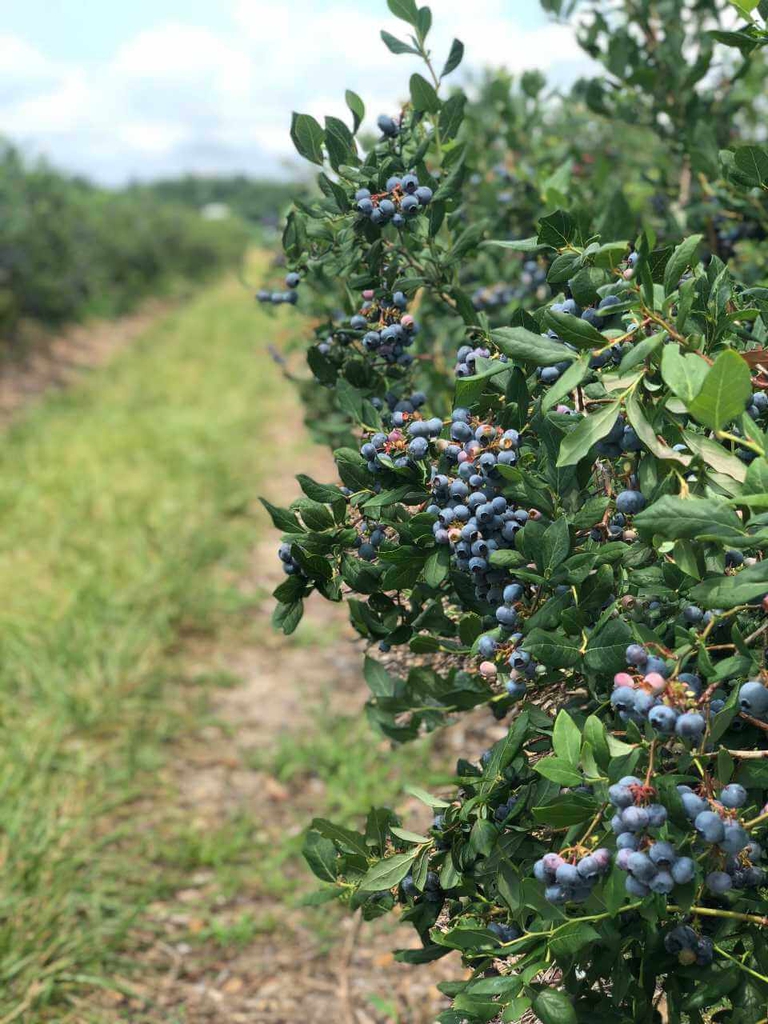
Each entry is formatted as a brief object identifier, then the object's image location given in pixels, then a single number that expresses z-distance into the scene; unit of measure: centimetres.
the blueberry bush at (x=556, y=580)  90
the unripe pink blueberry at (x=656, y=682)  86
